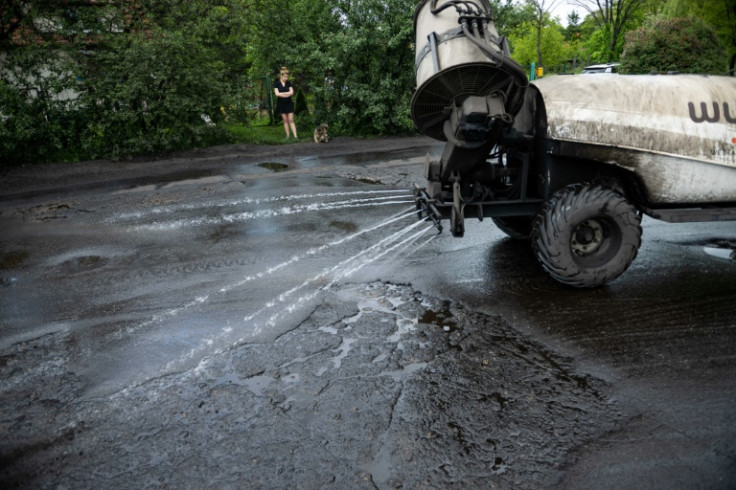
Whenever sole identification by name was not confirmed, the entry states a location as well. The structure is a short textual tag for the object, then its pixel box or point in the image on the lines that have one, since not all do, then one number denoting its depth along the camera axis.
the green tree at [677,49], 12.04
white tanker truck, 4.71
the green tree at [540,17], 29.16
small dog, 14.48
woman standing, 14.23
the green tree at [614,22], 25.25
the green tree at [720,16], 11.98
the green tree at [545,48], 37.41
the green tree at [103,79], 12.07
